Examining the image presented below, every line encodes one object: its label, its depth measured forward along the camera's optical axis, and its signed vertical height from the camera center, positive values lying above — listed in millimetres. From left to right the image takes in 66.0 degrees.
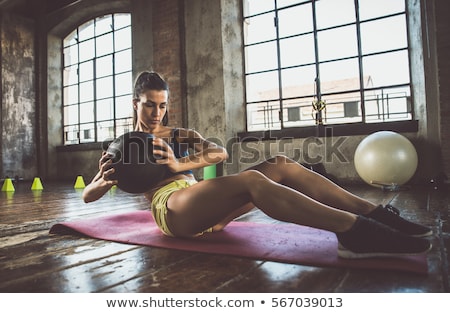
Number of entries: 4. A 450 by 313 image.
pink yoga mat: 1172 -323
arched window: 7328 +2127
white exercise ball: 3592 +51
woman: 1167 -110
